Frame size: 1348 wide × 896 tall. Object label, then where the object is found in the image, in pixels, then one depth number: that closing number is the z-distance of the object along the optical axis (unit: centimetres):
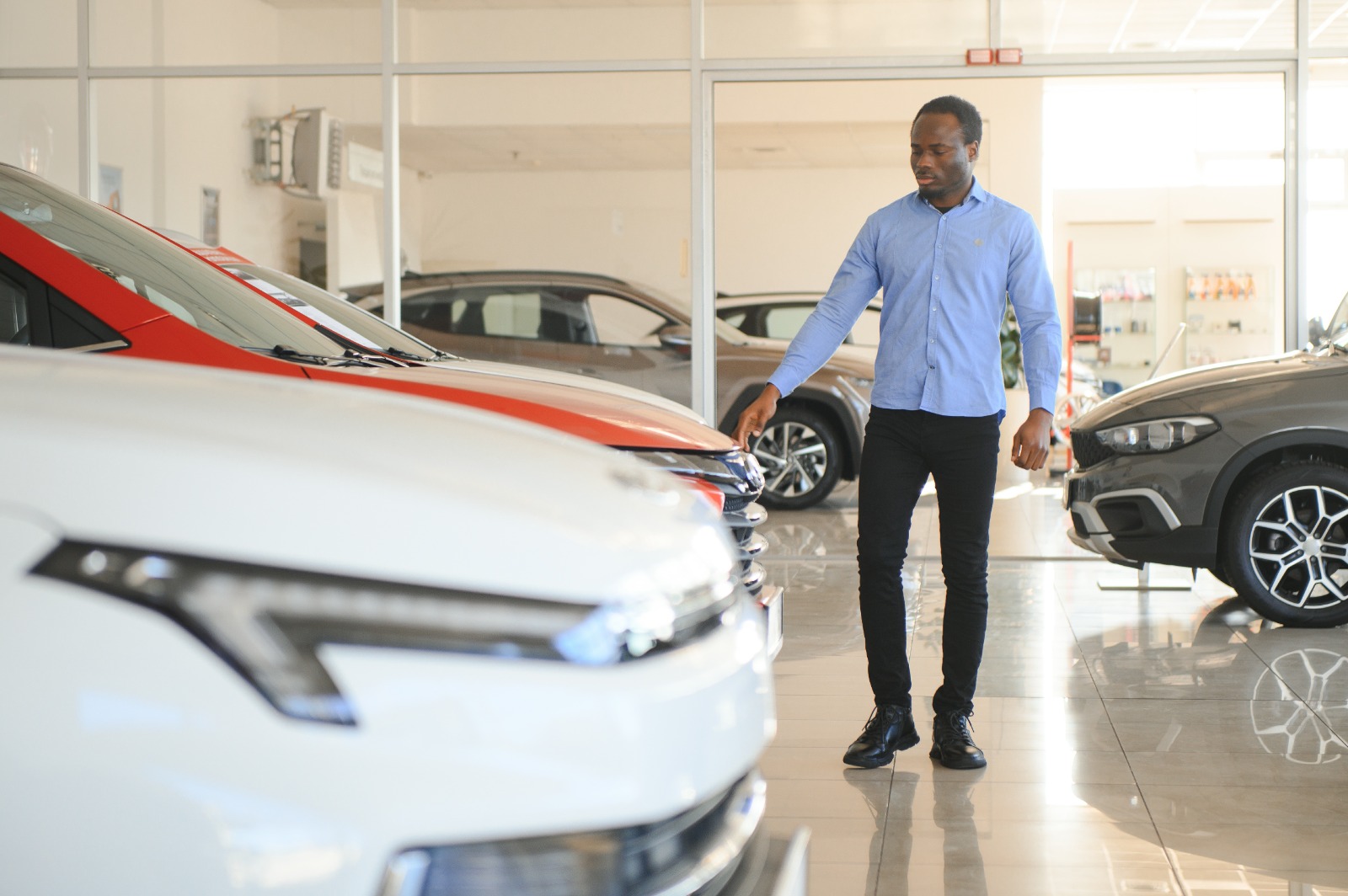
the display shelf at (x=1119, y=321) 1020
